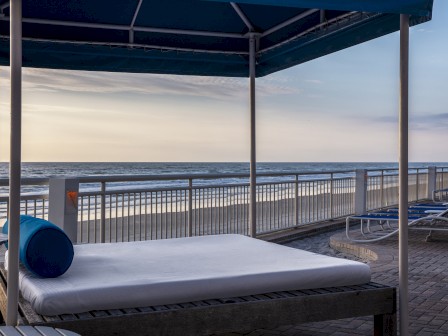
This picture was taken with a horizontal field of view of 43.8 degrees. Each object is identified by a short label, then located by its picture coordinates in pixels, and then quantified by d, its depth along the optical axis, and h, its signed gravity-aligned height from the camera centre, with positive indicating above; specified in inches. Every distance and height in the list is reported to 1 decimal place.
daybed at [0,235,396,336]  112.6 -28.2
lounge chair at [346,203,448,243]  305.5 -28.1
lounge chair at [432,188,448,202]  583.4 -31.1
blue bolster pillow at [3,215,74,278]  125.5 -19.0
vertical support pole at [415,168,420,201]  575.0 -17.7
